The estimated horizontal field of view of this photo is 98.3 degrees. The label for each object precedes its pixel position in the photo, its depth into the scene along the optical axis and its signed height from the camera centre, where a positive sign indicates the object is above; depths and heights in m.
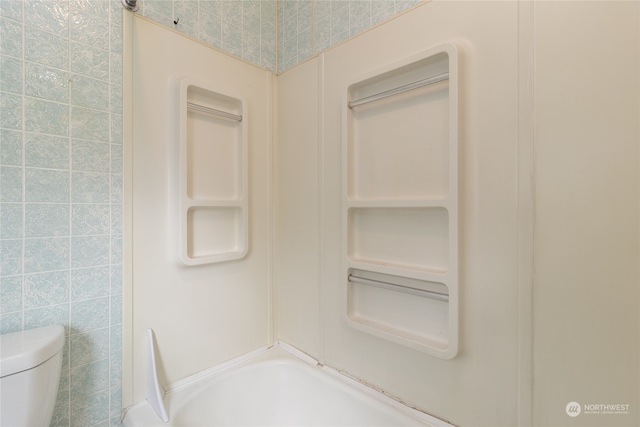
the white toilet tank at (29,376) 0.72 -0.45
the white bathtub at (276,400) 1.07 -0.81
